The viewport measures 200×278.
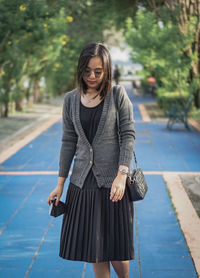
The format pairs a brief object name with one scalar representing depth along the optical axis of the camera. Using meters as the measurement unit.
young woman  2.95
